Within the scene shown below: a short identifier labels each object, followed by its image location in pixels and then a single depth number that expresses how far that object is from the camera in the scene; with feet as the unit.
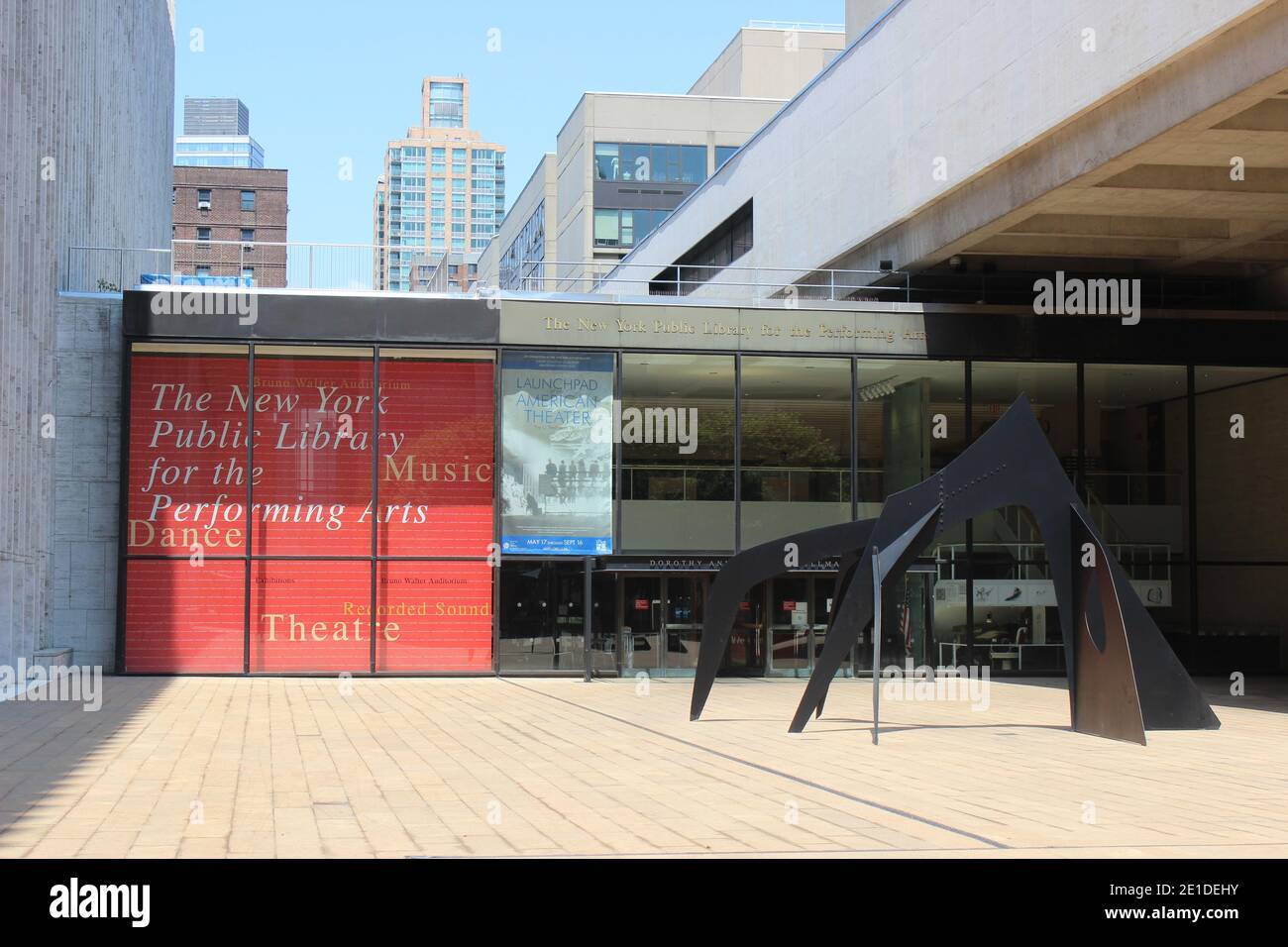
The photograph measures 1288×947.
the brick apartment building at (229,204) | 322.14
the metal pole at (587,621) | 81.51
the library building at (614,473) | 79.77
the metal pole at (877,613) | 48.19
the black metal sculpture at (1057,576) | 49.21
